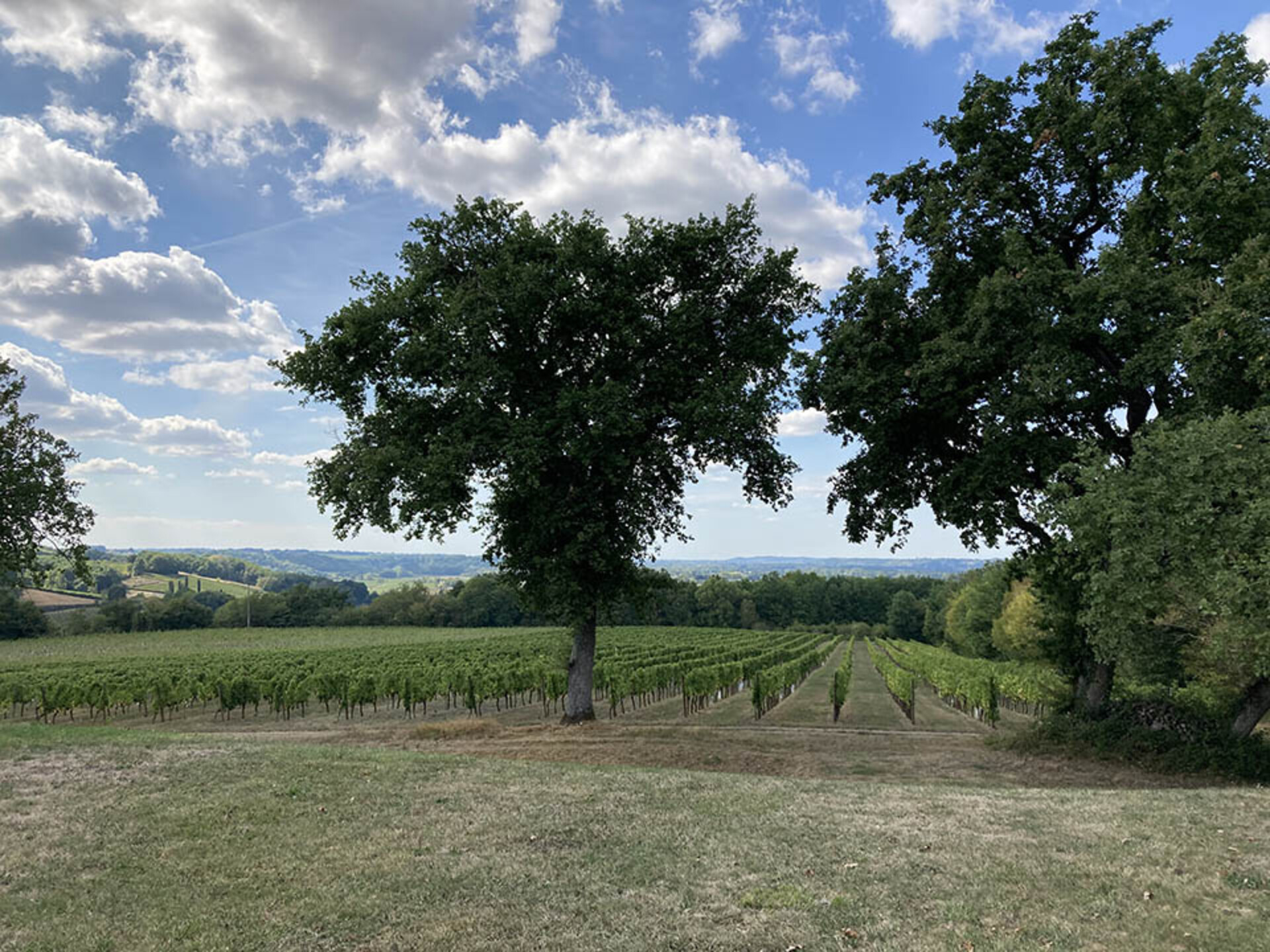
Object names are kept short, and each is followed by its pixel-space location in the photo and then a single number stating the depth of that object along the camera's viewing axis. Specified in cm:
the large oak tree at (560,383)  1902
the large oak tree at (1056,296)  1481
